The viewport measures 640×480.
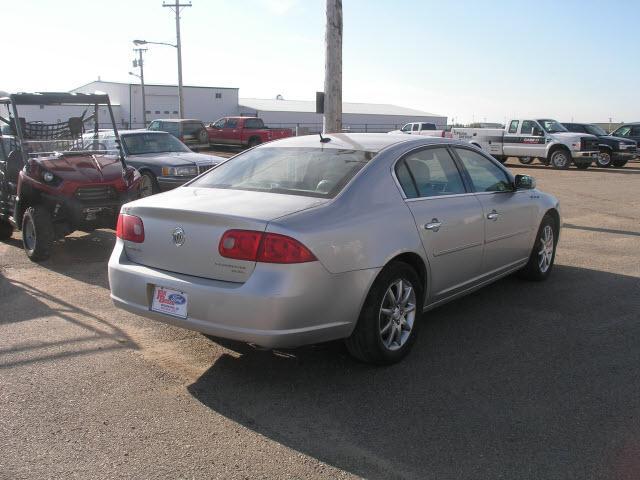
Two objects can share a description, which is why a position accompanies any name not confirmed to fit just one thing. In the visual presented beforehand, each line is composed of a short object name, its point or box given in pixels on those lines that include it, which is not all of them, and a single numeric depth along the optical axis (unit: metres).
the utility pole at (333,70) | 10.83
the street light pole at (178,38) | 39.09
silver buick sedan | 3.76
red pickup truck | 33.72
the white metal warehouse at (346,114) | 63.66
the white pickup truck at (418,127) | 37.34
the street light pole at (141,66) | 51.13
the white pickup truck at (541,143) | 23.94
